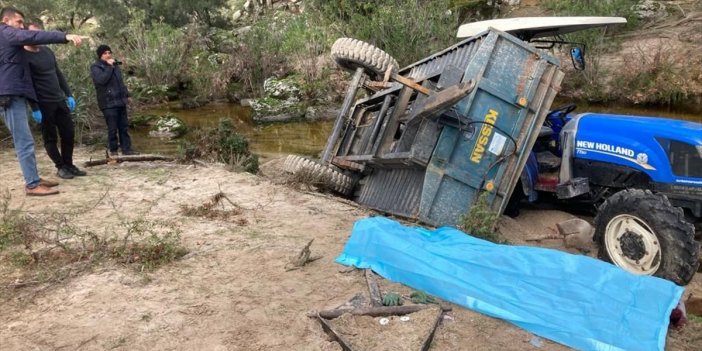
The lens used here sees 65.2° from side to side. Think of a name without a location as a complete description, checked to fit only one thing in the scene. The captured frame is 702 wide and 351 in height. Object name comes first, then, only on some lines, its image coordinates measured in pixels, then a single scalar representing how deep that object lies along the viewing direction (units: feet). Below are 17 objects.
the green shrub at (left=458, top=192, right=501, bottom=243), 15.90
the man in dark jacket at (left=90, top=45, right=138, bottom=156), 25.20
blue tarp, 10.29
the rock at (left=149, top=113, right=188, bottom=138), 39.99
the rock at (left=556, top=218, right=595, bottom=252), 17.61
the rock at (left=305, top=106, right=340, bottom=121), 46.78
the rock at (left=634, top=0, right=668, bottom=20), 52.75
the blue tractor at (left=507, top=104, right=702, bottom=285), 13.94
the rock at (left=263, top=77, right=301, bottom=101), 49.70
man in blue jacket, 17.40
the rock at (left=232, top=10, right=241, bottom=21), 92.62
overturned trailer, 18.30
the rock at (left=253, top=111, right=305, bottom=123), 46.65
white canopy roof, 18.28
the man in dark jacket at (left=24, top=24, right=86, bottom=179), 19.30
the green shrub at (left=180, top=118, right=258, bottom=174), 25.90
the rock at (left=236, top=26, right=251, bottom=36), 61.78
